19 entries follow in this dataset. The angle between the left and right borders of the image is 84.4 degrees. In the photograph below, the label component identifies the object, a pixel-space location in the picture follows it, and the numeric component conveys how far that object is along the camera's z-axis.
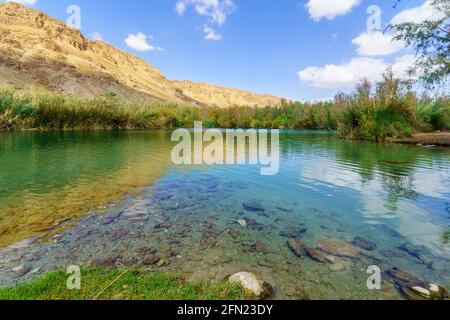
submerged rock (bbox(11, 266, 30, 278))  2.19
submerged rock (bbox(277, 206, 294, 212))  4.02
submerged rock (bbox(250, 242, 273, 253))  2.78
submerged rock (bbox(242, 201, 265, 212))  4.05
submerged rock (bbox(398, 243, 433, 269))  2.54
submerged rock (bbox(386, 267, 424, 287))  2.22
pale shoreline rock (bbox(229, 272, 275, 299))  2.04
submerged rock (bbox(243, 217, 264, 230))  3.38
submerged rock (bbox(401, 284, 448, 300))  2.02
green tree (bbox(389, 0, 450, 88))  10.40
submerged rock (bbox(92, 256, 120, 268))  2.38
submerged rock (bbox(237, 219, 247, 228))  3.44
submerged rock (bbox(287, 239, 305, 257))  2.77
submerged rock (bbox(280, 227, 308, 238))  3.16
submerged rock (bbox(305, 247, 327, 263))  2.62
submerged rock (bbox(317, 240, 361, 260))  2.71
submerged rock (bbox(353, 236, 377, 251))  2.85
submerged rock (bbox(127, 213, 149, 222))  3.49
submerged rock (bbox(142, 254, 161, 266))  2.46
